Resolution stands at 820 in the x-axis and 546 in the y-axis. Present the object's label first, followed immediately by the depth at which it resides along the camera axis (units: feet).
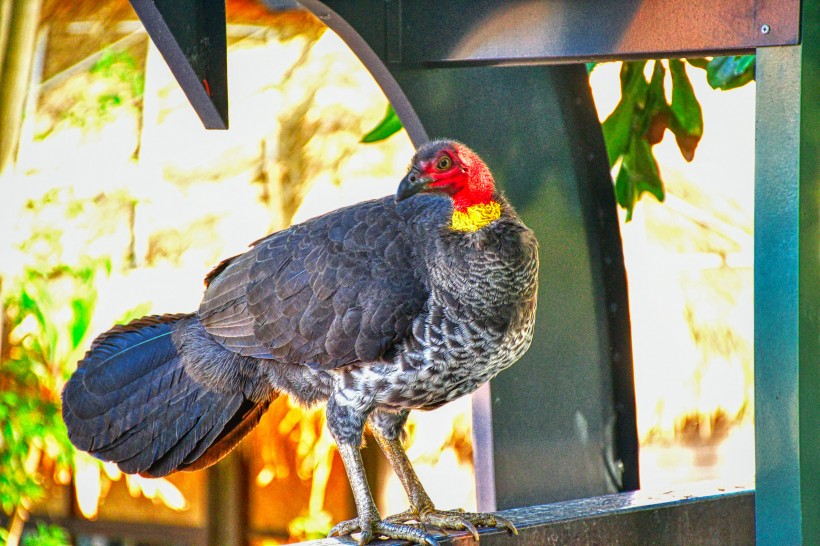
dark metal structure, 11.83
